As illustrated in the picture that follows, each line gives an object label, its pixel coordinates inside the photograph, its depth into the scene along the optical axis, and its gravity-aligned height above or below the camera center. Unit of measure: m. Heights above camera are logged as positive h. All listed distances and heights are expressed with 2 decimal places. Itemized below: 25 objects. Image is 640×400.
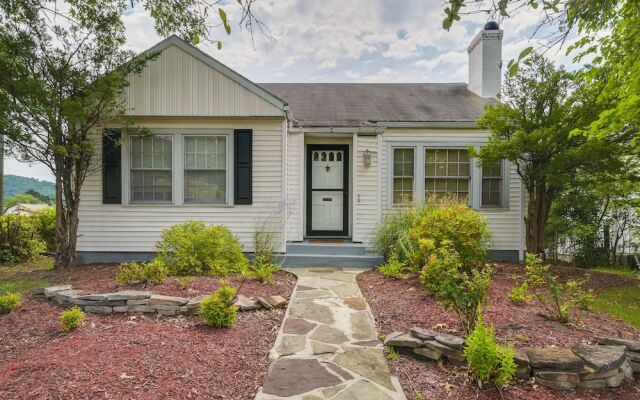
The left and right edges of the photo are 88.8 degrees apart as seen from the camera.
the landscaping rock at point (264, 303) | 3.96 -1.31
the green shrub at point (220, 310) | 3.26 -1.15
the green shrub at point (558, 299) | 3.41 -1.10
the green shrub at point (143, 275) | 4.52 -1.12
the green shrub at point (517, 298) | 3.96 -1.21
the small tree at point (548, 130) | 5.42 +1.21
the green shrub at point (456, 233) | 4.98 -0.55
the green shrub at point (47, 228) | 8.10 -0.86
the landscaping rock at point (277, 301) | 4.03 -1.32
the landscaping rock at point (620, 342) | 2.72 -1.22
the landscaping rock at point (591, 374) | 2.45 -1.31
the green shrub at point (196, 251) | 5.25 -0.93
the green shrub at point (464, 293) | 2.86 -0.85
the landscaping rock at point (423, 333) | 2.86 -1.21
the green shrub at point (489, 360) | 2.28 -1.14
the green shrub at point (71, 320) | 3.16 -1.23
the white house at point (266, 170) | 6.38 +0.56
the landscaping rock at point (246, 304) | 3.87 -1.30
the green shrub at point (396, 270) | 5.29 -1.22
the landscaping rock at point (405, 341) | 2.86 -1.28
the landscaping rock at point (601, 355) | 2.46 -1.22
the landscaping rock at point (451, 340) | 2.67 -1.20
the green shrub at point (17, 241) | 7.09 -1.06
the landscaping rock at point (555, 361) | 2.46 -1.23
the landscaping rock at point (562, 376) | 2.43 -1.32
